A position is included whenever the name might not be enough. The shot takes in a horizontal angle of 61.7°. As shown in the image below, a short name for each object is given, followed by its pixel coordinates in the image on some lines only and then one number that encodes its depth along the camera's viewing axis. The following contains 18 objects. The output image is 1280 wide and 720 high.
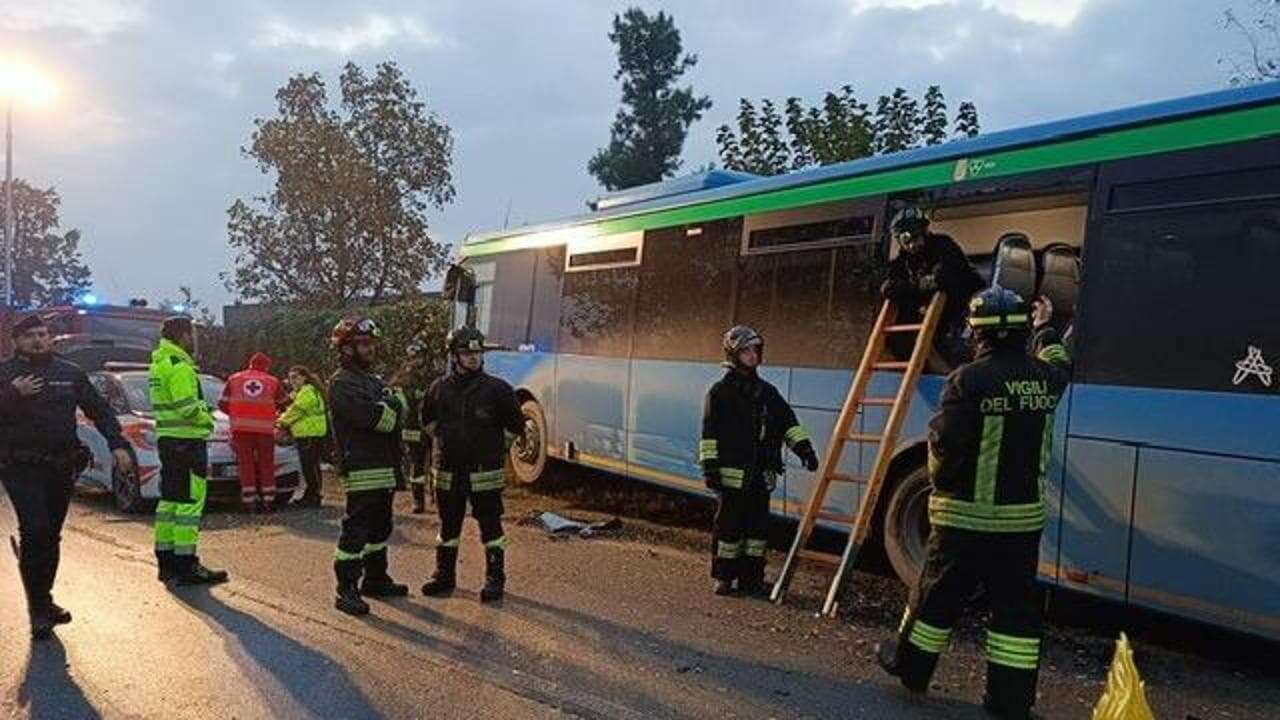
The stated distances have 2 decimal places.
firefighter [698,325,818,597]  7.04
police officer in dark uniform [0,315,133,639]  6.01
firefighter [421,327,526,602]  6.83
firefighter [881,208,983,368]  6.59
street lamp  28.44
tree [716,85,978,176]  16.77
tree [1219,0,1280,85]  15.36
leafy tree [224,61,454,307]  23.38
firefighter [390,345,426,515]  10.01
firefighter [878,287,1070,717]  4.64
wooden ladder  6.48
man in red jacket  10.52
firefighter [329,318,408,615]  6.50
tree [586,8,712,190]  30.64
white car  10.19
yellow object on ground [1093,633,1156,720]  3.65
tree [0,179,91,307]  47.88
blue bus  5.18
